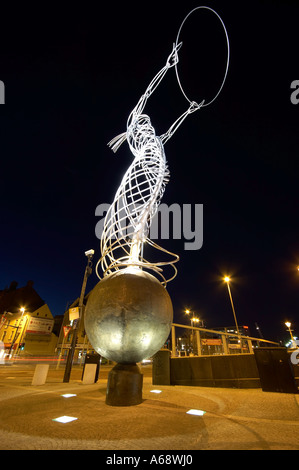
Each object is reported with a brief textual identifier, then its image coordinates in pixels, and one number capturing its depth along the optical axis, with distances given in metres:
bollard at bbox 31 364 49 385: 10.30
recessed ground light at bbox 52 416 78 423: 4.19
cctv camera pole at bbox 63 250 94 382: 11.83
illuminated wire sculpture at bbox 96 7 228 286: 6.85
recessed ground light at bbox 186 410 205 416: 4.84
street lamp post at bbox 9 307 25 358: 42.29
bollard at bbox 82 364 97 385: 11.18
